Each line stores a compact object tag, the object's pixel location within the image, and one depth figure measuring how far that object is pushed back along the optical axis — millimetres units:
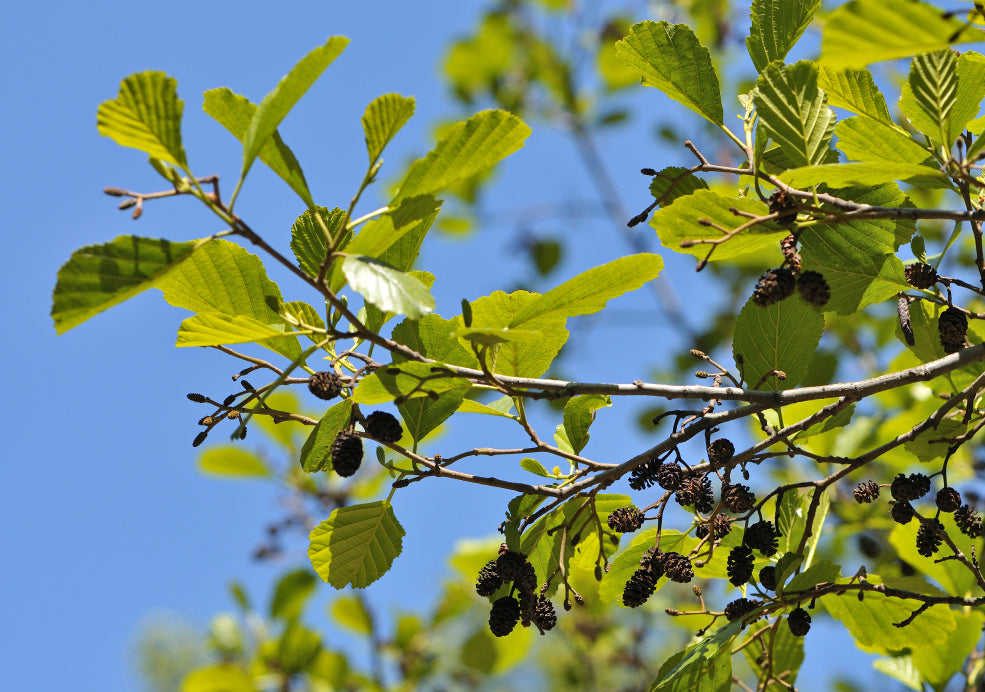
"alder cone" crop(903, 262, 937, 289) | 1013
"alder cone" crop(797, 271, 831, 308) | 967
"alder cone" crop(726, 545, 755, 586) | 1000
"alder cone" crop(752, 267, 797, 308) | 957
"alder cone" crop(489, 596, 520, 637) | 990
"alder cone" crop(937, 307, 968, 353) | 1010
